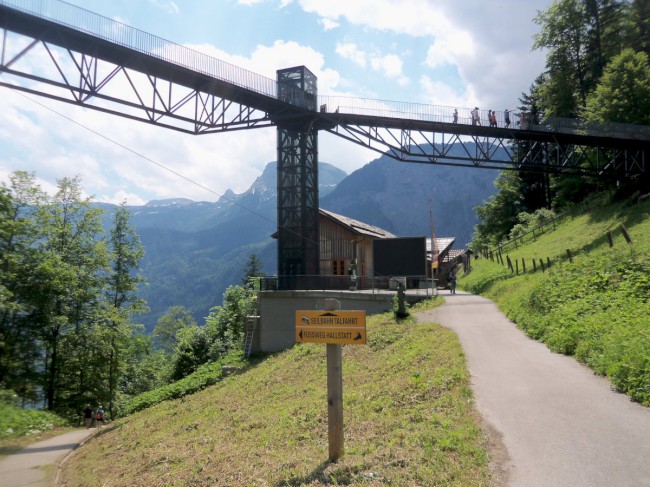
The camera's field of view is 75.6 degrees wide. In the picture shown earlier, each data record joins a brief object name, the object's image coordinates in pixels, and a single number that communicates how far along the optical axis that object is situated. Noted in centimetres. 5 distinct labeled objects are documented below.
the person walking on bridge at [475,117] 2894
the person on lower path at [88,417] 2158
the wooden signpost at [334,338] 645
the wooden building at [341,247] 2967
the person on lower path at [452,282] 2586
